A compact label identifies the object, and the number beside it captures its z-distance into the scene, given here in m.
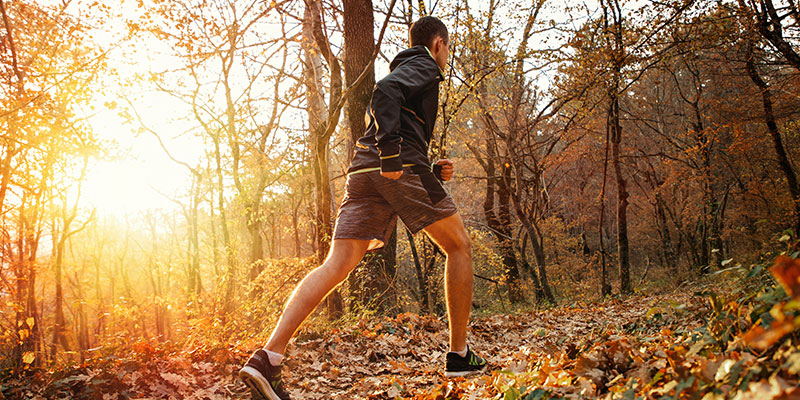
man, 2.64
